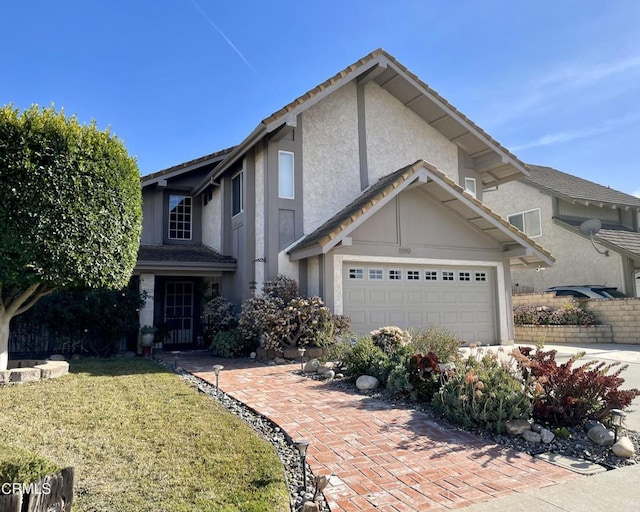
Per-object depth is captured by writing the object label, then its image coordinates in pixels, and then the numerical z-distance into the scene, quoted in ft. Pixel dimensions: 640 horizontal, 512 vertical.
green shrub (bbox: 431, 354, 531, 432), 18.26
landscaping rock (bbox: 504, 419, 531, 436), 17.81
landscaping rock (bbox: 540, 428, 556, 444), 17.14
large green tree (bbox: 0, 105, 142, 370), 24.63
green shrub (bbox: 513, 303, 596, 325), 53.11
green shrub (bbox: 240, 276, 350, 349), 36.06
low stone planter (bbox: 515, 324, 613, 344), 51.65
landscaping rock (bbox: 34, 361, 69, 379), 27.78
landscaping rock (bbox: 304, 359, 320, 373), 30.83
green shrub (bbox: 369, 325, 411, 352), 30.60
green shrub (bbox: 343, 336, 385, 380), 26.48
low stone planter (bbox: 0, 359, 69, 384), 26.55
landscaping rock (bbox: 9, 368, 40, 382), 26.63
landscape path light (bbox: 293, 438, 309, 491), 13.41
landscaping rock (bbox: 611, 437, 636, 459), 15.57
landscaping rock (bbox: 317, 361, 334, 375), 29.72
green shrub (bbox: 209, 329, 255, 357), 39.75
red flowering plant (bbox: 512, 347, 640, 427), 18.61
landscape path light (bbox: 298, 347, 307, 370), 32.57
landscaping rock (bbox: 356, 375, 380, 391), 25.10
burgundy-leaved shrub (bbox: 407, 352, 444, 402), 22.33
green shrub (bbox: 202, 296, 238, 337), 43.54
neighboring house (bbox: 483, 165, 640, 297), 62.95
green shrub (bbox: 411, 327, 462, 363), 27.09
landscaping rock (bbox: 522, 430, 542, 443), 17.26
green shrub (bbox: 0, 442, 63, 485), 8.63
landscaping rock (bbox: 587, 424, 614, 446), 16.60
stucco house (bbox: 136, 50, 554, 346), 40.81
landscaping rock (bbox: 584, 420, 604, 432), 17.85
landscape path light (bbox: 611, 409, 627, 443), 17.21
